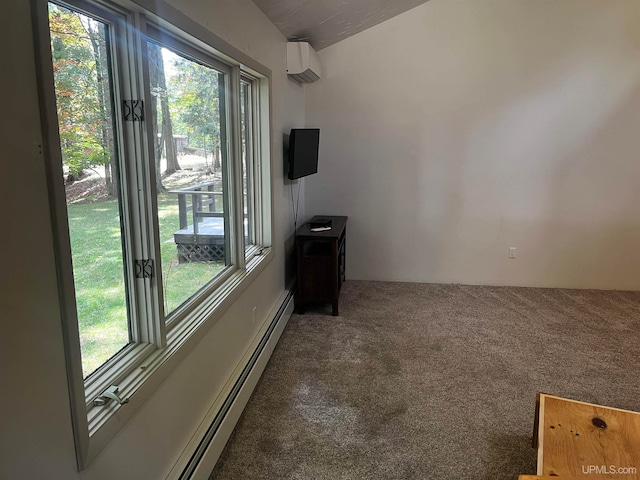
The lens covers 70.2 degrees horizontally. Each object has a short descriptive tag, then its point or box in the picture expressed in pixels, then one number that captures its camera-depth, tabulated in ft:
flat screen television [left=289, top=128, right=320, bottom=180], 11.91
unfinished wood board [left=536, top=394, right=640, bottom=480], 5.47
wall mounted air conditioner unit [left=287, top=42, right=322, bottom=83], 12.11
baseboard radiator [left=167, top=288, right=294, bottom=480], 6.17
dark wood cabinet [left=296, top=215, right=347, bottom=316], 12.41
